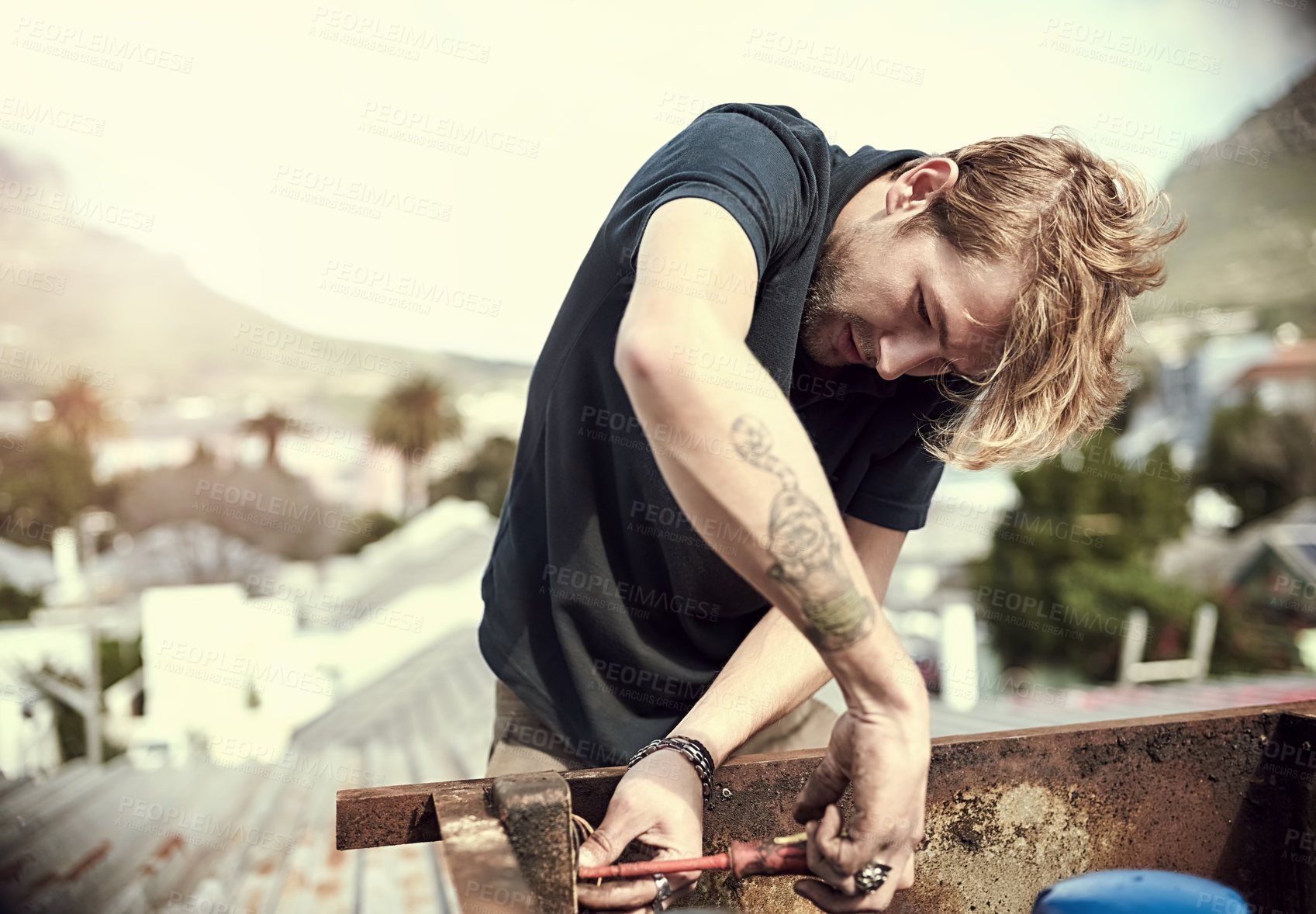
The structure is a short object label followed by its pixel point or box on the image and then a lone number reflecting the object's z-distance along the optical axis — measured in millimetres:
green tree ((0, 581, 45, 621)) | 23812
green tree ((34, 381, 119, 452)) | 32250
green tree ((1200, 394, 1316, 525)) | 27703
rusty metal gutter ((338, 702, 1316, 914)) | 1629
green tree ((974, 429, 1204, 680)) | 21969
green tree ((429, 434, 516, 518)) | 36000
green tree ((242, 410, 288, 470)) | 35531
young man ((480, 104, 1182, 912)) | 1070
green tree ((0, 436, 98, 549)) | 29750
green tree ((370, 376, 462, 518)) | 35500
